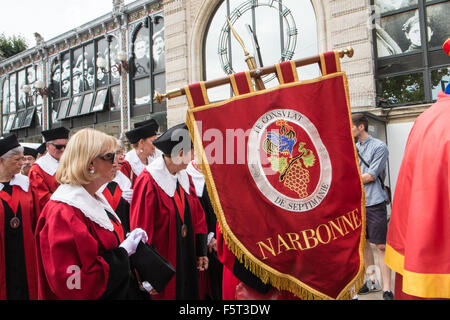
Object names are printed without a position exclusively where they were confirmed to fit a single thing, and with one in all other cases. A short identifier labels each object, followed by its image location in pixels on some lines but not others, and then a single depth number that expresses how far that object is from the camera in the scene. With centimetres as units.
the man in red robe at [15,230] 312
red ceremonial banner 175
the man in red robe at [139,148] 447
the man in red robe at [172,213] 288
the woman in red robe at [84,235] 172
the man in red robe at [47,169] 373
